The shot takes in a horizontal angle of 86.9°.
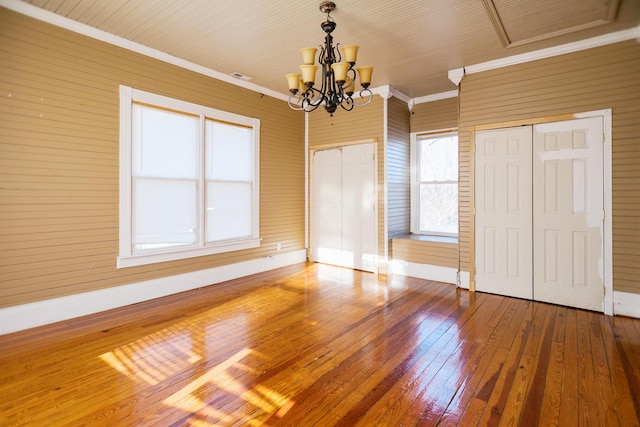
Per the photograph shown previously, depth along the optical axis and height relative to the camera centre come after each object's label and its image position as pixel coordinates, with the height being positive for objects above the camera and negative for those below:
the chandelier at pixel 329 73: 3.01 +1.30
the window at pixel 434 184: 5.97 +0.51
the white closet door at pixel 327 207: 6.30 +0.11
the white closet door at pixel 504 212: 4.39 +0.01
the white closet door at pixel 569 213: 3.93 -0.01
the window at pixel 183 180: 4.10 +0.46
